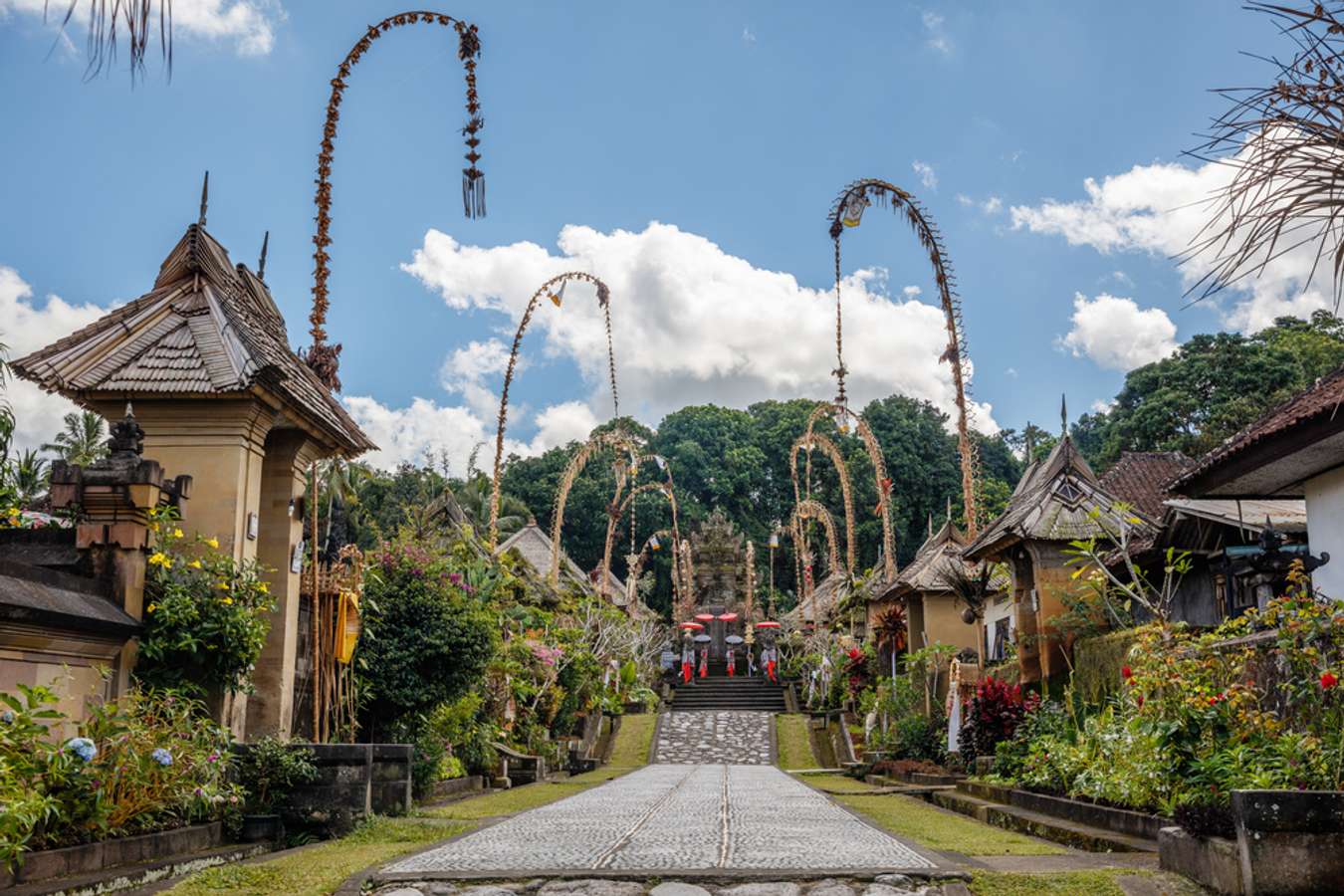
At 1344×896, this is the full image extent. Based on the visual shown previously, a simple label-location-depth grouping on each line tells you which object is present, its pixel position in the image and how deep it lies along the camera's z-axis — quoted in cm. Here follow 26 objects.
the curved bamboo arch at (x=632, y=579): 3696
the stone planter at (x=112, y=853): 575
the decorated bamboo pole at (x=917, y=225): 1548
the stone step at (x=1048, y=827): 771
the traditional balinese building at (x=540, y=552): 4059
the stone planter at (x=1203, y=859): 514
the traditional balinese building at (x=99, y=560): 729
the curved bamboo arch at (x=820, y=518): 3566
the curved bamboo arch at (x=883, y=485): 2472
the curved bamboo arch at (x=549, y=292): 2086
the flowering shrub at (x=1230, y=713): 584
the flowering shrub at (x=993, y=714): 1444
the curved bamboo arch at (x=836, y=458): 2958
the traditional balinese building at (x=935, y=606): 2516
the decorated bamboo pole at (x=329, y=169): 1080
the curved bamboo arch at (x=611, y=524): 3234
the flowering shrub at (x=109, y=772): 588
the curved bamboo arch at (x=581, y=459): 2567
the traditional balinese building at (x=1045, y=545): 1554
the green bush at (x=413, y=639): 1267
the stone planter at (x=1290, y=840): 495
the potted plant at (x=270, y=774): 850
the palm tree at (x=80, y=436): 3556
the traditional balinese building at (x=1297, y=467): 896
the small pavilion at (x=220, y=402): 917
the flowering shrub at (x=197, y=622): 816
